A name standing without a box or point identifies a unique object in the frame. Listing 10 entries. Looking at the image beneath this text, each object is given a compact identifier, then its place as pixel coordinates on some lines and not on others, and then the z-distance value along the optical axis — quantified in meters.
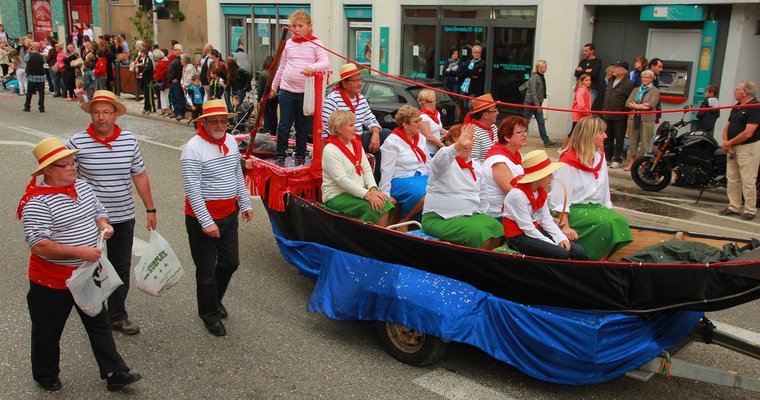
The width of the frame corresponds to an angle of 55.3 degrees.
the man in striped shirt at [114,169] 5.02
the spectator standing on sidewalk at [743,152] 9.48
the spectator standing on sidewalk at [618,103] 12.98
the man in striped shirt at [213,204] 5.27
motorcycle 10.72
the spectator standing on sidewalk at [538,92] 14.80
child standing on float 7.73
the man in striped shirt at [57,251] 4.26
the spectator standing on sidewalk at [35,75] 18.72
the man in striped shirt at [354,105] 7.30
